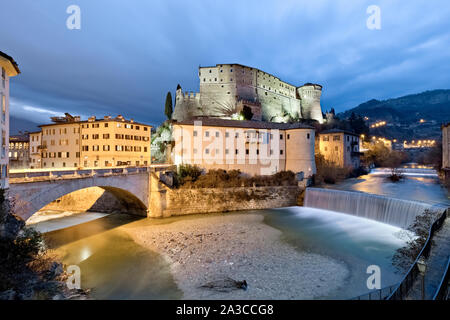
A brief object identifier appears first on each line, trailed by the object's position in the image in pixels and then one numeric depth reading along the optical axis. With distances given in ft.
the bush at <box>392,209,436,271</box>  41.60
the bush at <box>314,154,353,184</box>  119.75
